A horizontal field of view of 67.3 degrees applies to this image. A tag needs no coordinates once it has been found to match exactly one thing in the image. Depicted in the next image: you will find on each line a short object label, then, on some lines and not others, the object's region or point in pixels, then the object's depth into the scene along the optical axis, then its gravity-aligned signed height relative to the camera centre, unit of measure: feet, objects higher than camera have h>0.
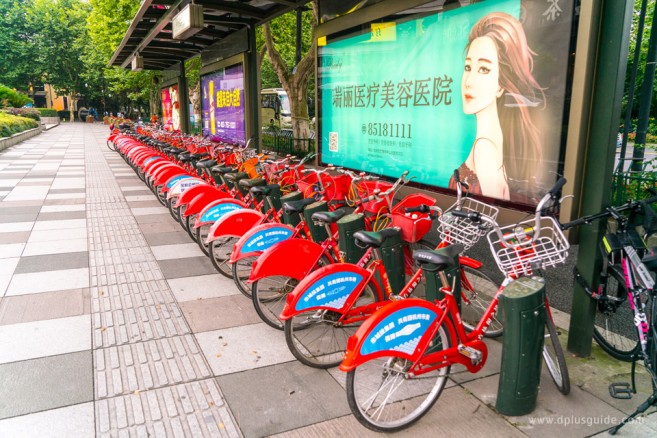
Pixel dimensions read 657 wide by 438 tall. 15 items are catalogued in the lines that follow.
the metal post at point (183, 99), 44.01 +1.31
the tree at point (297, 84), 40.81 +2.47
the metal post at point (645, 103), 16.67 +0.39
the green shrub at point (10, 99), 102.42 +3.19
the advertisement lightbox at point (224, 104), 29.32 +0.62
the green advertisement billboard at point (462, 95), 11.57 +0.55
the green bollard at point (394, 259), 12.19 -3.54
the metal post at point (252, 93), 26.58 +1.14
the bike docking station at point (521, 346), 8.47 -3.96
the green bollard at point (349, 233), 12.39 -2.96
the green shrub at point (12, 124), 65.62 -1.61
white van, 80.84 +1.26
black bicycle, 8.56 -3.51
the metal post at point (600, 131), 9.57 -0.34
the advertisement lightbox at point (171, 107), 46.83 +0.63
